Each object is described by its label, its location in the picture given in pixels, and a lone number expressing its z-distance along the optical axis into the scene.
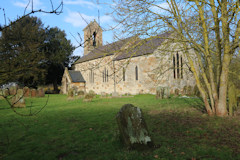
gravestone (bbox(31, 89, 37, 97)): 20.44
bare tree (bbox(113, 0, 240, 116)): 5.59
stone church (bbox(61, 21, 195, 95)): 20.52
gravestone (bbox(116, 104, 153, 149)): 3.88
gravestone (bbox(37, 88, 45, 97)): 20.49
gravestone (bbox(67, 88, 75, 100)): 16.05
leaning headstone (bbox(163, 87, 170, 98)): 14.38
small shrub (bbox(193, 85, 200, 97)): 15.17
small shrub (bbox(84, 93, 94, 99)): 14.13
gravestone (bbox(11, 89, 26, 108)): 10.72
